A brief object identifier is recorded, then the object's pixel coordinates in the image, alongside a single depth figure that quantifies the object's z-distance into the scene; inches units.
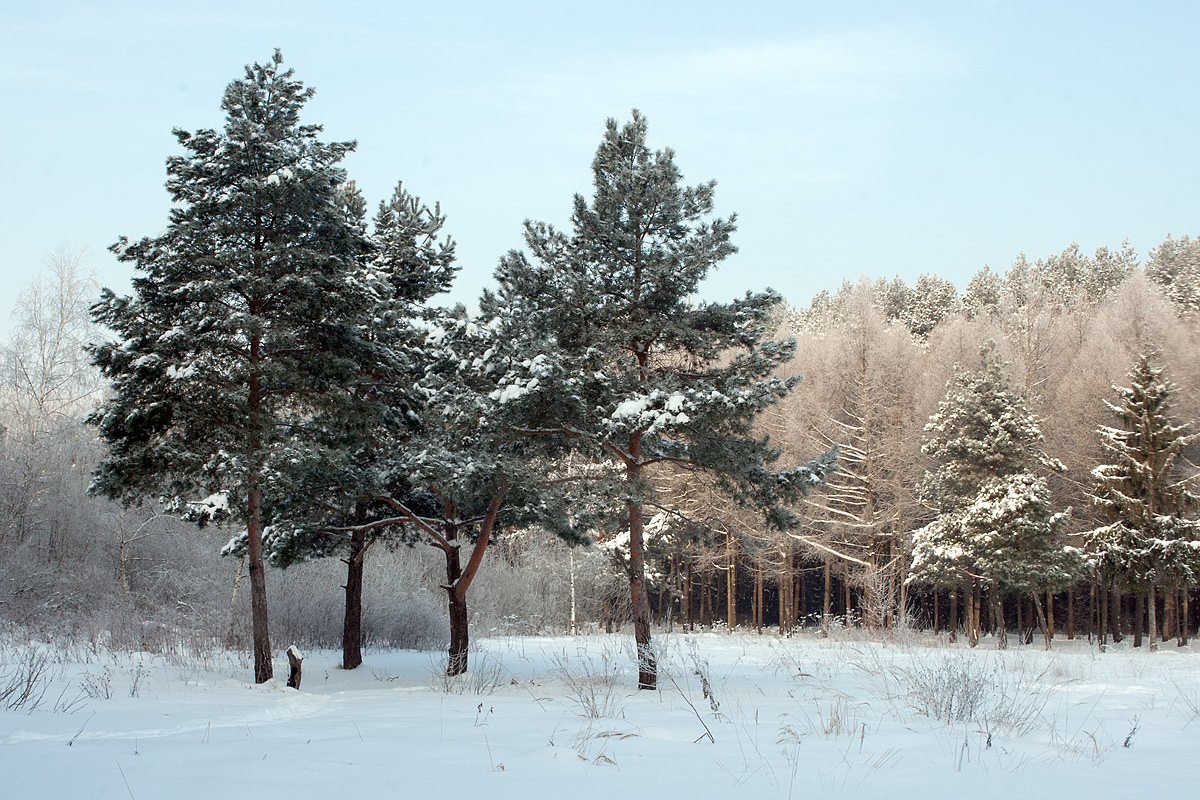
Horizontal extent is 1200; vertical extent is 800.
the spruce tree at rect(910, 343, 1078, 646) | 1218.0
